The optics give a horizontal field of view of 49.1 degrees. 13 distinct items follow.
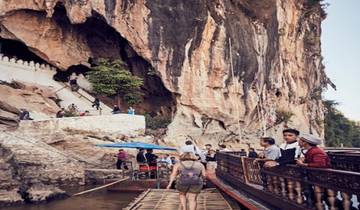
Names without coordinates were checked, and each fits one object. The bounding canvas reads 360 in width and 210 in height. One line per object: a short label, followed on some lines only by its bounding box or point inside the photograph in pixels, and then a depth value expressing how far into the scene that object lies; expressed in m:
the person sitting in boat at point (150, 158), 17.00
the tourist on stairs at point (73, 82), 28.58
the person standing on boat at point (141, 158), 17.06
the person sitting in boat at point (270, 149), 7.04
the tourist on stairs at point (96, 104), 26.36
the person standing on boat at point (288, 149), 5.98
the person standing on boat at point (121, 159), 18.64
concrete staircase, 26.11
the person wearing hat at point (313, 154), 5.18
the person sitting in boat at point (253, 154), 11.30
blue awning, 17.22
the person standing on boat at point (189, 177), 6.40
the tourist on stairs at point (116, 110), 24.12
